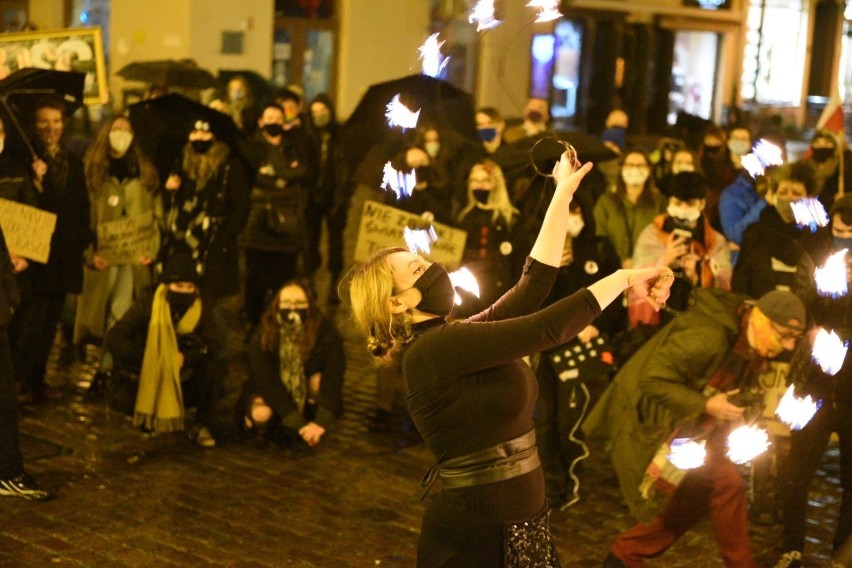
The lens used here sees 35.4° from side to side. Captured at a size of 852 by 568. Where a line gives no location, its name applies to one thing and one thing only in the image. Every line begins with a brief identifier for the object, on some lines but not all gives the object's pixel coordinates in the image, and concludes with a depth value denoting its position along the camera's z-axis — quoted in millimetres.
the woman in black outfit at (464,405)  4301
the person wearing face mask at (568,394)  7559
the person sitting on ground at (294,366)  8281
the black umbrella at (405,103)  9211
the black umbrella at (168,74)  15461
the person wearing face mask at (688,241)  7521
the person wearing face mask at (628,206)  9766
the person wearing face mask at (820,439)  6508
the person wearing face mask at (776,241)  7754
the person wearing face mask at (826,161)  9617
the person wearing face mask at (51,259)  8727
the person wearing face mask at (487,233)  8086
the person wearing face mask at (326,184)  12352
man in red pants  5895
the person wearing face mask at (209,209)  8992
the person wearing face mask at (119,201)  9562
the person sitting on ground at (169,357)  8359
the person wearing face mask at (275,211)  10352
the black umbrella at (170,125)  9305
